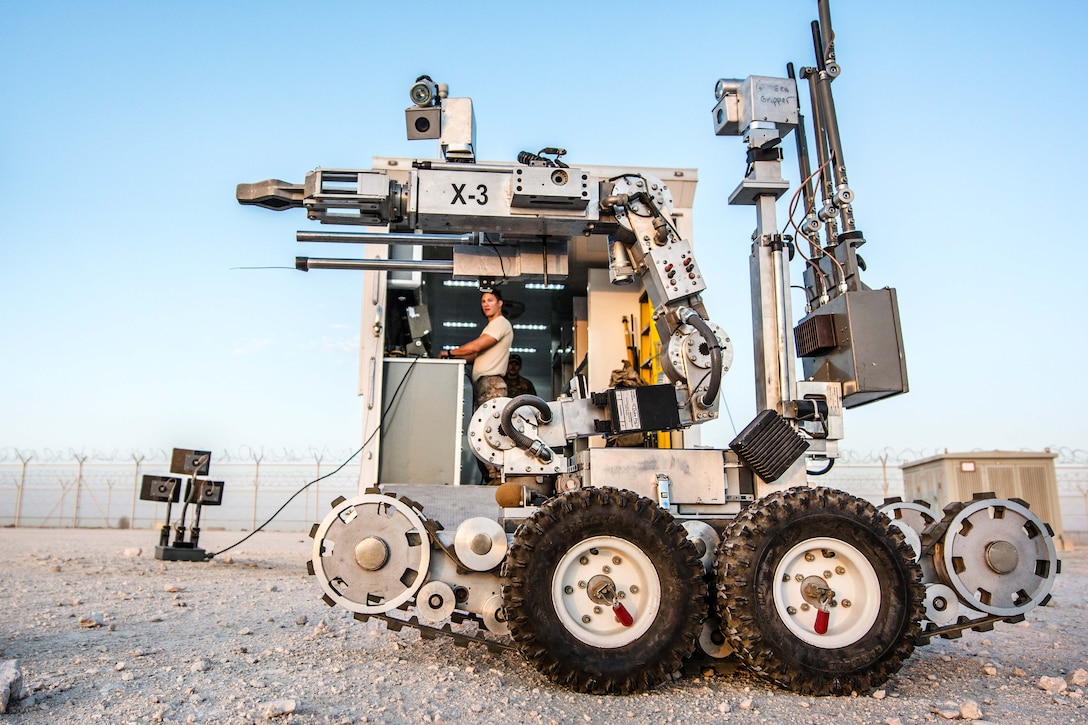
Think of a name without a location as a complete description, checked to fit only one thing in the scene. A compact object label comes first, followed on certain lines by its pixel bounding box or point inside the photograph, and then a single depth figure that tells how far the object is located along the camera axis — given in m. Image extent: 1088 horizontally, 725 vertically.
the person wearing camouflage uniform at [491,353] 5.60
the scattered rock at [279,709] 2.61
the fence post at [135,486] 23.50
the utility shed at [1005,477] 13.27
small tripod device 9.59
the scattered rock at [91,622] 4.54
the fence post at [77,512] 23.80
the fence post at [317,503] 22.77
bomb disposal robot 3.22
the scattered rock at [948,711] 2.88
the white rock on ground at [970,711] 2.83
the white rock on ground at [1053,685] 3.29
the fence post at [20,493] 23.91
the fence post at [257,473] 22.84
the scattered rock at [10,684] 2.54
